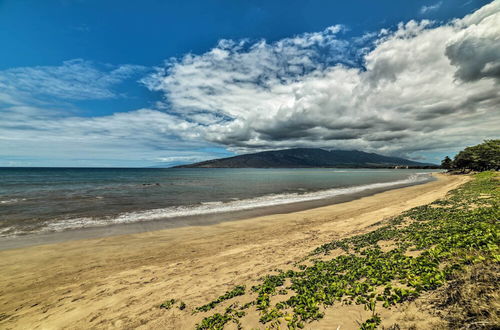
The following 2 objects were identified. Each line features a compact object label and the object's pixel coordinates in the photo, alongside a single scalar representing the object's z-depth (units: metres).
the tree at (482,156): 63.10
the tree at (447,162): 144.79
